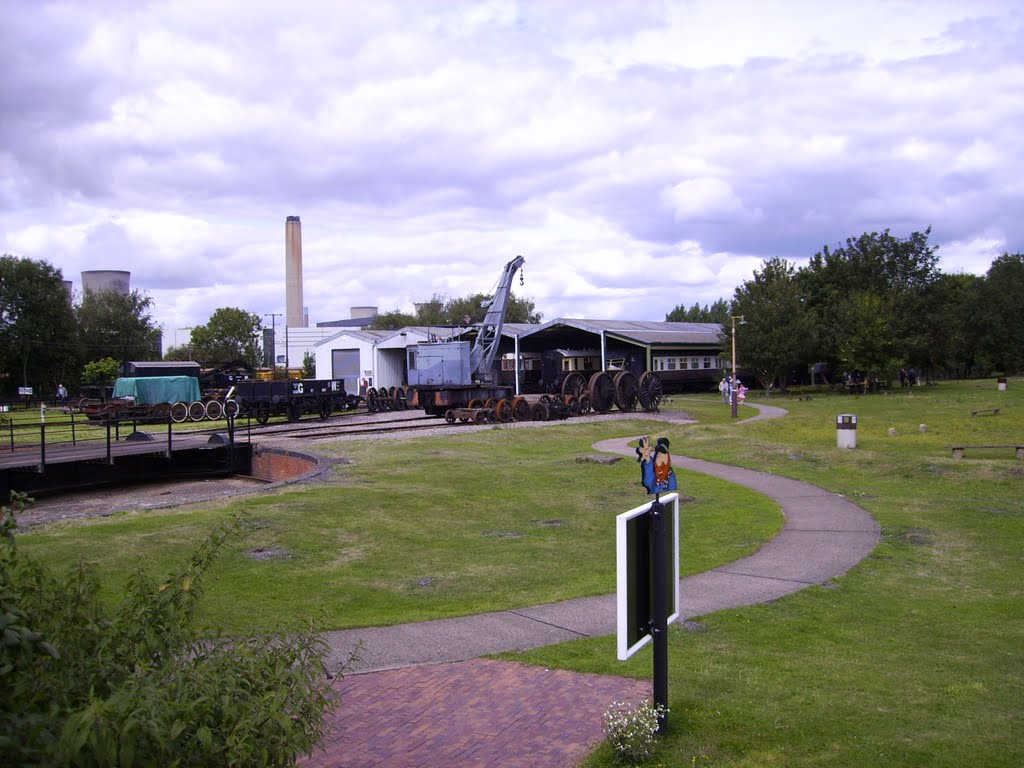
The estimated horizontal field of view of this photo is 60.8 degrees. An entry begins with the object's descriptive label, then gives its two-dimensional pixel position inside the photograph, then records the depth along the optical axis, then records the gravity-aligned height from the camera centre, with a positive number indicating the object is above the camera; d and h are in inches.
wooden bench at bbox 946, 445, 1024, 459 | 755.2 -68.7
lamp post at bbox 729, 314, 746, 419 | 1473.9 -35.3
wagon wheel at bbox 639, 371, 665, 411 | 1588.3 -26.1
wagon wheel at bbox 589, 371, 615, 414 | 1541.6 -25.0
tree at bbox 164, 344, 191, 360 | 3378.7 +122.2
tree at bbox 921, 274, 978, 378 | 2282.2 +140.9
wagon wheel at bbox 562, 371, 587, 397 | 1620.3 -10.7
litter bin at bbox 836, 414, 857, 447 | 856.9 -55.7
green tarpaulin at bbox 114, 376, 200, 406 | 1565.0 -9.2
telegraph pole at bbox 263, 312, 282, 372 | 3859.5 +157.8
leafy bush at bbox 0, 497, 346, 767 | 108.3 -43.6
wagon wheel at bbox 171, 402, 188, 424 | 1541.6 -49.4
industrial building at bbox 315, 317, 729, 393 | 2119.8 +76.6
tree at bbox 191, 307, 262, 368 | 3390.7 +186.8
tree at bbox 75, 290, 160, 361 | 2950.3 +201.4
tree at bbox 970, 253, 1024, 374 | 3284.9 +188.9
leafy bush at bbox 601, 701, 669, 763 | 191.9 -79.0
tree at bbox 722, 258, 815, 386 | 2112.5 +107.7
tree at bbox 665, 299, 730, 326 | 5378.9 +412.4
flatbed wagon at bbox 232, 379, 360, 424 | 1488.7 -26.8
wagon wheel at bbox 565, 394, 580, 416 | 1484.0 -45.8
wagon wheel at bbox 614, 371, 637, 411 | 1567.4 -23.8
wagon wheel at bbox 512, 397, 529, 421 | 1409.9 -46.8
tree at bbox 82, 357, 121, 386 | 2310.5 +35.9
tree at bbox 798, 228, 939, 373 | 2096.5 +195.9
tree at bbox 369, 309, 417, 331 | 4386.1 +307.4
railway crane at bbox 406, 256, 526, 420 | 1486.2 +19.1
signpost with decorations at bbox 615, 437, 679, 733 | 187.3 -45.6
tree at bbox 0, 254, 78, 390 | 2546.8 +186.8
